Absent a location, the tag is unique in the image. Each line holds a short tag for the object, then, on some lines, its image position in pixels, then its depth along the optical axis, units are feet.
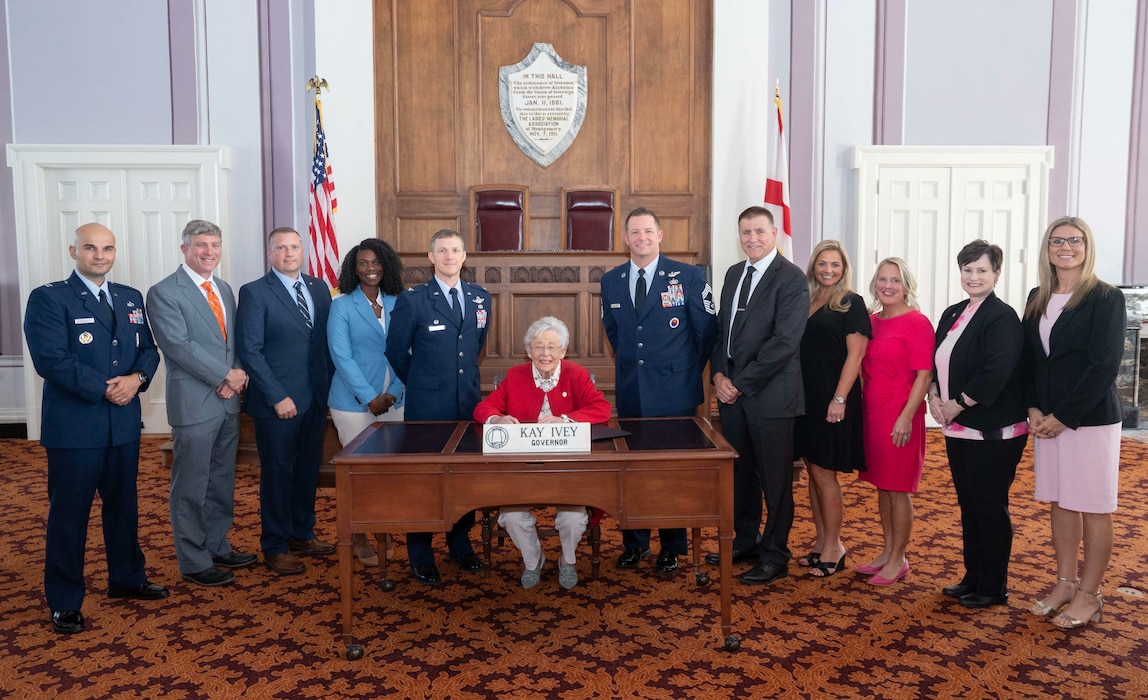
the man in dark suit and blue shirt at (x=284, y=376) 11.48
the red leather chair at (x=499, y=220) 22.09
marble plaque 22.82
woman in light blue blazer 12.03
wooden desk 8.90
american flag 19.74
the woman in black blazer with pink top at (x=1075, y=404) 9.28
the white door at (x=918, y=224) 22.48
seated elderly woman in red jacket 10.61
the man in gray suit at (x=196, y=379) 10.95
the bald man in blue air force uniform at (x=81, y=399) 9.67
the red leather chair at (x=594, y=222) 22.22
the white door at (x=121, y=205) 21.75
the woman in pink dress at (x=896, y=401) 10.91
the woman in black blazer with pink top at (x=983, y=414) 9.82
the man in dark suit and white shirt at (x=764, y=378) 10.98
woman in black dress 11.16
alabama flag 20.66
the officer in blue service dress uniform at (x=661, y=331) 11.55
